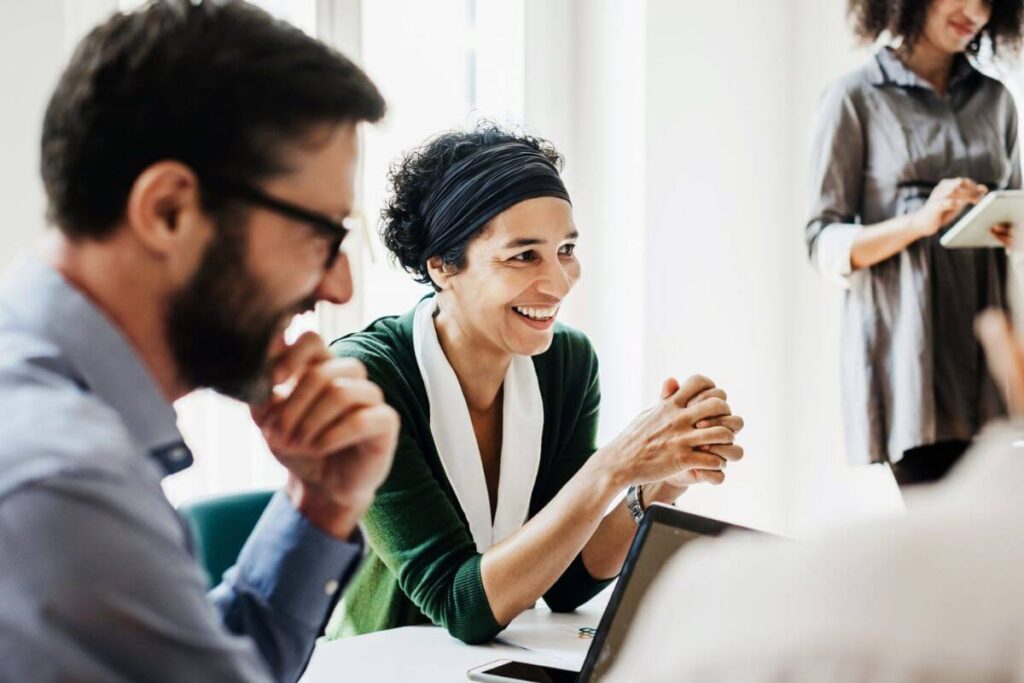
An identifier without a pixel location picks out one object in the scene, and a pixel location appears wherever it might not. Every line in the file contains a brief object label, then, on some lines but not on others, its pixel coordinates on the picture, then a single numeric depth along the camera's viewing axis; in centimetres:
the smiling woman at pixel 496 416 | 144
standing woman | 221
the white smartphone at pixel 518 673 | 110
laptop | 100
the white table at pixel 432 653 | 112
